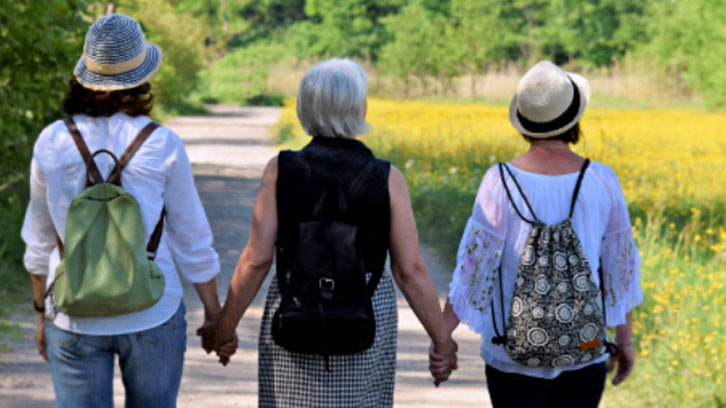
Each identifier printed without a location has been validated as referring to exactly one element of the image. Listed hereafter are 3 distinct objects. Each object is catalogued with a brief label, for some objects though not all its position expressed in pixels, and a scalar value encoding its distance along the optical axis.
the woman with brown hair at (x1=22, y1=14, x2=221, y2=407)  6.19
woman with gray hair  6.44
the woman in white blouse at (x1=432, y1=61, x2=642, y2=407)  6.65
